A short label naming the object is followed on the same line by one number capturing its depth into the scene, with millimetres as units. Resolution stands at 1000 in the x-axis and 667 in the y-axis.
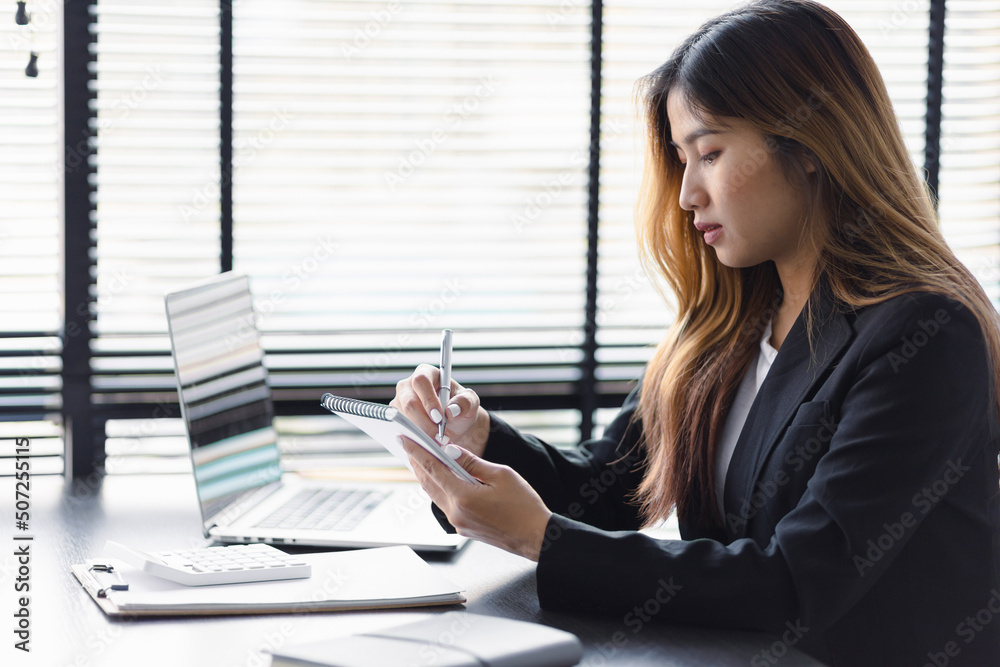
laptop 1529
